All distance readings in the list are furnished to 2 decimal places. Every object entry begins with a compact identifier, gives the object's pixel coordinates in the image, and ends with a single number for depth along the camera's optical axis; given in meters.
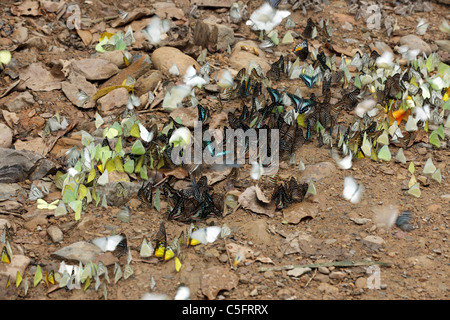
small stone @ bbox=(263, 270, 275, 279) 3.02
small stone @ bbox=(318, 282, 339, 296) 2.94
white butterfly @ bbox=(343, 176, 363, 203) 3.52
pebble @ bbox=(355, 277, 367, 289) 2.96
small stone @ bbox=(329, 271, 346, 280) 3.02
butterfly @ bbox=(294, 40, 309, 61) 4.64
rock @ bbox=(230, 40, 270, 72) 4.59
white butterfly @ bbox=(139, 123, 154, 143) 3.72
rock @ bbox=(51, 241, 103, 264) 3.06
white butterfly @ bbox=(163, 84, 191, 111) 4.14
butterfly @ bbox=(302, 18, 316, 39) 5.00
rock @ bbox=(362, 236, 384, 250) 3.20
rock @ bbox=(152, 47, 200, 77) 4.44
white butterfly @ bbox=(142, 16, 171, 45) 4.81
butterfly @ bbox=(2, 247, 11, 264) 3.02
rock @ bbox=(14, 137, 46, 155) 3.94
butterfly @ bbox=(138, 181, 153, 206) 3.44
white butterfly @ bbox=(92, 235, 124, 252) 3.11
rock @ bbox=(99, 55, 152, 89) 4.40
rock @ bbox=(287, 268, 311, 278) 3.03
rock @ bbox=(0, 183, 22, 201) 3.52
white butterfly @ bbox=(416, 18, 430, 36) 5.25
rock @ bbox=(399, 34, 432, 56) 4.96
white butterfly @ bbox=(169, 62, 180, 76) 4.36
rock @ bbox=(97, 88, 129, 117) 4.17
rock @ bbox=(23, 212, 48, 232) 3.33
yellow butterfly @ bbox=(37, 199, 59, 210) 3.44
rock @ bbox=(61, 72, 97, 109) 4.27
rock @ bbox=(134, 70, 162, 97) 4.30
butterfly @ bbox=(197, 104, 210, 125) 3.94
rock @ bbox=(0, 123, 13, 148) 3.91
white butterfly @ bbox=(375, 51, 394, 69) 4.61
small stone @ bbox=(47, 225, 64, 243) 3.23
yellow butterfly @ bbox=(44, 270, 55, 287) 2.93
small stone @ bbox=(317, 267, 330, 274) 3.05
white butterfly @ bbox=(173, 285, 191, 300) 2.87
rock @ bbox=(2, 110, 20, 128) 4.10
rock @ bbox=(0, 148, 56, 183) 3.64
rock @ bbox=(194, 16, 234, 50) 4.78
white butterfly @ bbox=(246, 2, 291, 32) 5.06
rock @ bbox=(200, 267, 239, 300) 2.92
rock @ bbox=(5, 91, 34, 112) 4.21
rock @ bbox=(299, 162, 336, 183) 3.65
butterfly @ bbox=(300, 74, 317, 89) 4.26
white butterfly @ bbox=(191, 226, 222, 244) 3.19
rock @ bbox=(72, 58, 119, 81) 4.43
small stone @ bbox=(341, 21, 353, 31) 5.16
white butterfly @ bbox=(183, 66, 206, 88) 4.31
